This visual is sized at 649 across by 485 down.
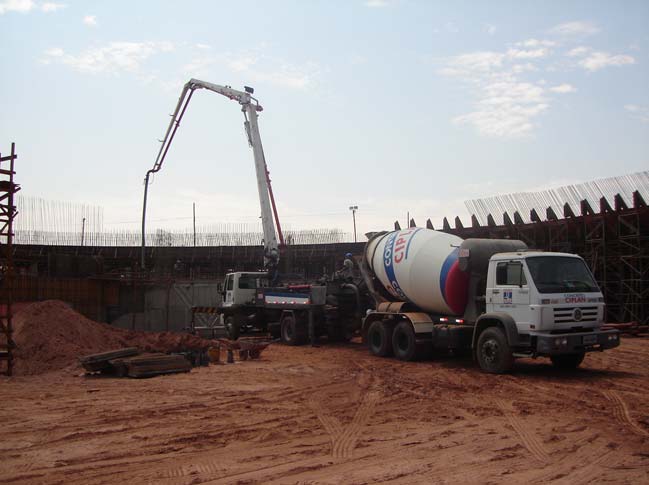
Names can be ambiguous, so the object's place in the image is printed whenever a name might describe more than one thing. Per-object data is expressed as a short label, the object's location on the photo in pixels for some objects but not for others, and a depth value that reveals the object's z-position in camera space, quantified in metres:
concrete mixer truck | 11.75
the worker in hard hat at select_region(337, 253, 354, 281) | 19.16
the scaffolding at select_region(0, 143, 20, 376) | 12.94
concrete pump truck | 19.75
